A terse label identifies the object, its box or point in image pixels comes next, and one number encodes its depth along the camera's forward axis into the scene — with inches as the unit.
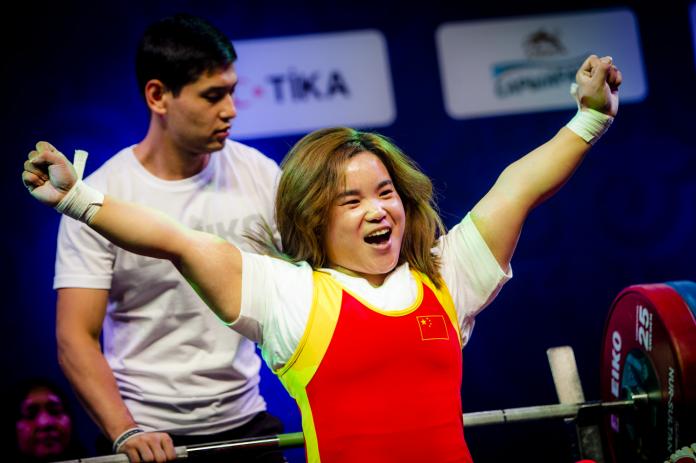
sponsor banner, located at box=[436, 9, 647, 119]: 308.7
